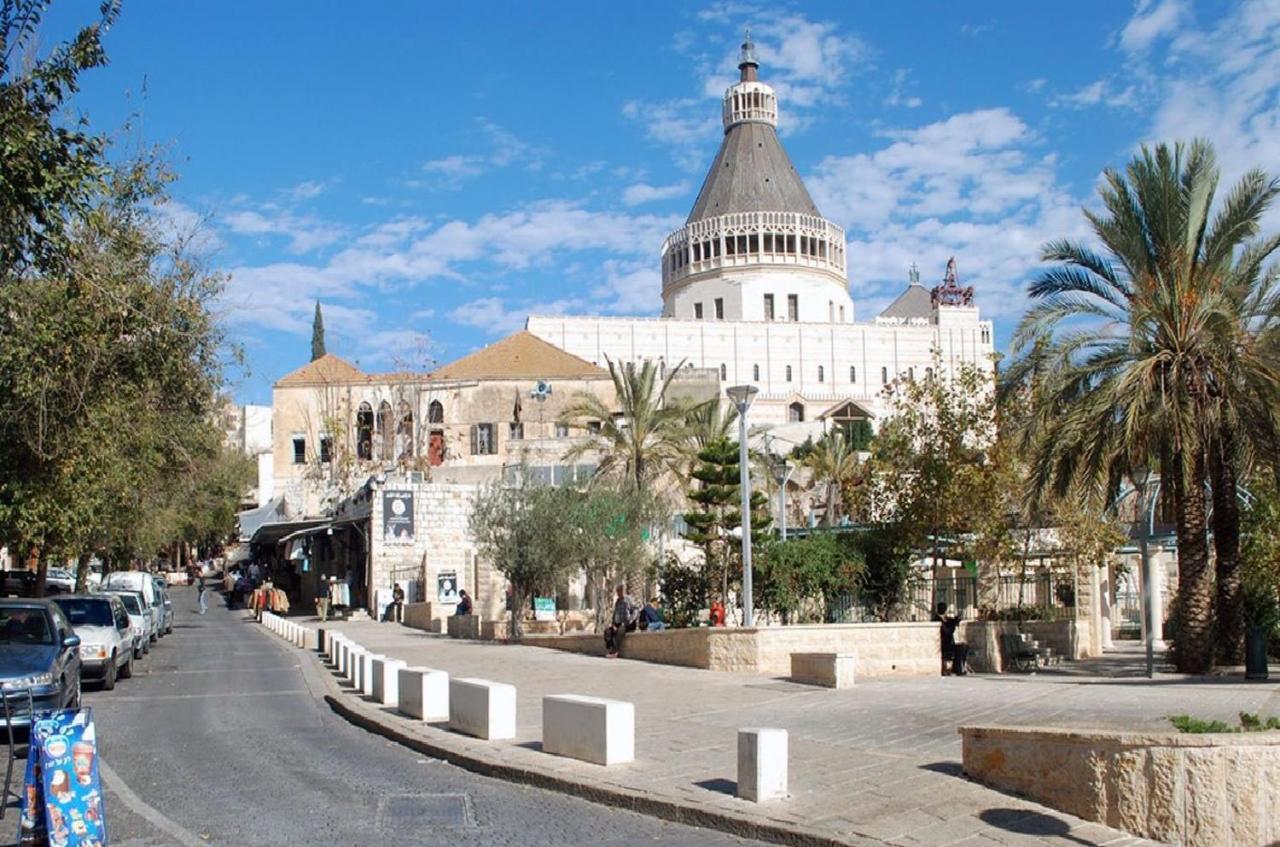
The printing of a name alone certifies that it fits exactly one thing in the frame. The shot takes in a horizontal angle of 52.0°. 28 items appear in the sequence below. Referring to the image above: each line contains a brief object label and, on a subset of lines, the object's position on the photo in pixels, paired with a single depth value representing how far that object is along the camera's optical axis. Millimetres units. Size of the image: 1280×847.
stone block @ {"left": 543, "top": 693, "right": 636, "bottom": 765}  11023
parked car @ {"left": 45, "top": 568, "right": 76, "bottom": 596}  41531
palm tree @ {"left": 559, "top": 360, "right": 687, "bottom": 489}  39969
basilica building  115062
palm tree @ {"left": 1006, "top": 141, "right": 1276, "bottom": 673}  20422
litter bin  19594
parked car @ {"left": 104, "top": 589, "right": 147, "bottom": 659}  27062
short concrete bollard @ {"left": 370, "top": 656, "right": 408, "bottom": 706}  16594
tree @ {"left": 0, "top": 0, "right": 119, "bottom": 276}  11430
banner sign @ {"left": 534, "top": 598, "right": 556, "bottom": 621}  34438
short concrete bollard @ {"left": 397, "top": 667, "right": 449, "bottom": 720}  14664
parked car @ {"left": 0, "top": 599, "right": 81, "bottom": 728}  13250
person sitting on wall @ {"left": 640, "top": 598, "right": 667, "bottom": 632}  25719
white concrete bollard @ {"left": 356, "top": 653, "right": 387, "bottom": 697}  17766
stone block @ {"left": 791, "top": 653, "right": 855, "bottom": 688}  18094
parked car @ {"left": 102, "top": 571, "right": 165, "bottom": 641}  35625
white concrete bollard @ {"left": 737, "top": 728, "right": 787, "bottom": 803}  9328
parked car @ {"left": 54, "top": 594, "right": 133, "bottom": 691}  20031
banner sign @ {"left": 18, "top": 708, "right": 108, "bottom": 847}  7680
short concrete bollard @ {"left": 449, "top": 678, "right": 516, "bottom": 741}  12836
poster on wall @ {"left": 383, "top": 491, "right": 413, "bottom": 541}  43094
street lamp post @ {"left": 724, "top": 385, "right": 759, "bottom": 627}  20797
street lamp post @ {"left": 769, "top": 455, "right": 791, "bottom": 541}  32812
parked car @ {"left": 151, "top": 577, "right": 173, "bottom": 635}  37469
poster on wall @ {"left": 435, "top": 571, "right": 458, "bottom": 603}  40969
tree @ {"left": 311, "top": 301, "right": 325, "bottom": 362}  105144
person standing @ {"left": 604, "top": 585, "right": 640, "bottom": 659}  25109
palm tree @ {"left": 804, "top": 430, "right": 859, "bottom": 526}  54812
